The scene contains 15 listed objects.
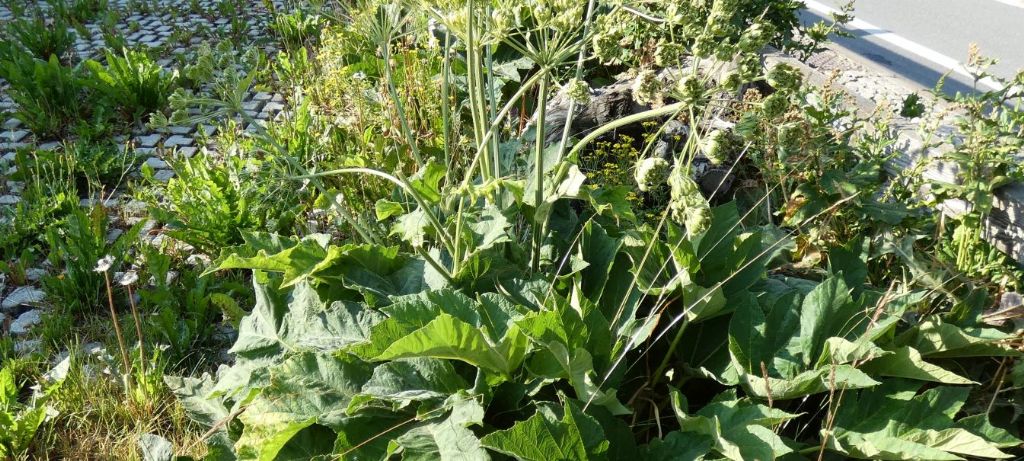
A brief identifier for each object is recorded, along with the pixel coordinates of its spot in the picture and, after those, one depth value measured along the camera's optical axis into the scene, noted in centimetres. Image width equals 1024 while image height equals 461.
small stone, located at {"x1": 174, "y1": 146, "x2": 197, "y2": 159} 436
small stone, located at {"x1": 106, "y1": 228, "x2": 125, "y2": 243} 370
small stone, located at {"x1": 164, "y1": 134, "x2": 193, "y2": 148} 453
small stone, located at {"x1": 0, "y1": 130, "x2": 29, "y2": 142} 454
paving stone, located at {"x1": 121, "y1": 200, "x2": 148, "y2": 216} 389
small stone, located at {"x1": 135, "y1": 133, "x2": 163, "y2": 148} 455
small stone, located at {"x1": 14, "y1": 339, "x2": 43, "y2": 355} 298
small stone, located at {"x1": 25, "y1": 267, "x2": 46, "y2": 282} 343
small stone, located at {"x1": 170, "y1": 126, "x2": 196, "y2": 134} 468
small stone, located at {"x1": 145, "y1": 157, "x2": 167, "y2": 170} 431
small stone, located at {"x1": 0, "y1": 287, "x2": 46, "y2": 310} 326
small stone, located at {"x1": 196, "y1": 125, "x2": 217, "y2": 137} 453
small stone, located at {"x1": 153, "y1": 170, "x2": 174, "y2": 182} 419
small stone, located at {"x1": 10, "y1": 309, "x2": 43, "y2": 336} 312
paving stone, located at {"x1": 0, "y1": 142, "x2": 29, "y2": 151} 443
